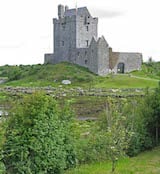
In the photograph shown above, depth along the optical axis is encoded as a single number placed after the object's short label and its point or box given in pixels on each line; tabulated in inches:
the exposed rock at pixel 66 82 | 3292.1
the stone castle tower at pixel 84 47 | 3661.4
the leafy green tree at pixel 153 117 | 1235.2
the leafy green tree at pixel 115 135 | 920.3
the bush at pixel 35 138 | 823.1
